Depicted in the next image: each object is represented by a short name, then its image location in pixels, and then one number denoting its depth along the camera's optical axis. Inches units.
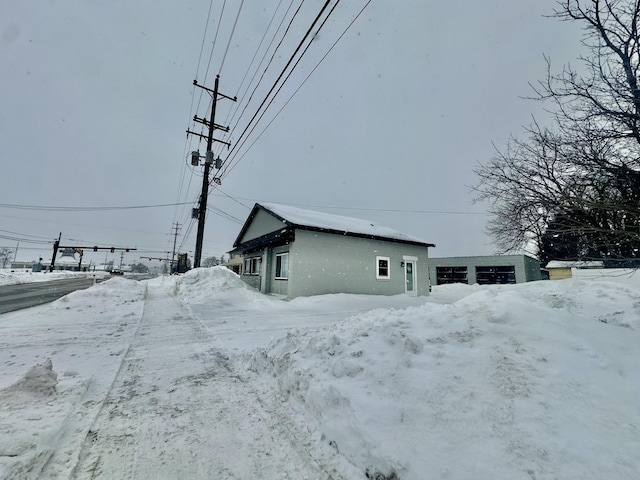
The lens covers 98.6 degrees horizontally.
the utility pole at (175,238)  2501.2
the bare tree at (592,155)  181.3
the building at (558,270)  953.7
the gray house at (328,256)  521.0
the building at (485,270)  1290.6
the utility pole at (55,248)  2012.8
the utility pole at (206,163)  666.2
